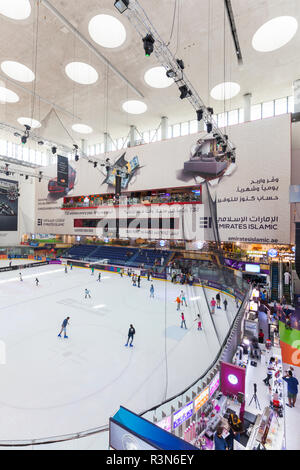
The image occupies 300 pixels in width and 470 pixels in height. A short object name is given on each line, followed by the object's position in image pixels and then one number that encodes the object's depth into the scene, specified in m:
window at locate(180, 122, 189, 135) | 24.27
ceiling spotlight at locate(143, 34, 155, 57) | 5.99
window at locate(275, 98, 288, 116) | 19.23
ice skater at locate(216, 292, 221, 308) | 13.48
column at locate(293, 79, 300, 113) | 16.39
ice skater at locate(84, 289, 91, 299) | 14.64
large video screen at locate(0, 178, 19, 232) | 31.38
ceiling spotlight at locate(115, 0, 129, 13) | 5.03
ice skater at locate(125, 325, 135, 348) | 8.41
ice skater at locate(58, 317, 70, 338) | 8.91
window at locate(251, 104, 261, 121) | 20.51
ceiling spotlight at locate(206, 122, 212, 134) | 10.50
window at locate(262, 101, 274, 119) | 19.89
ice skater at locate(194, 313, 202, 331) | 10.20
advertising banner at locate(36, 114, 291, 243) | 15.97
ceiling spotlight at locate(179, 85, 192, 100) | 8.13
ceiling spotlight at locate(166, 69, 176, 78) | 7.46
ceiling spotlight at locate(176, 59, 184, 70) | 7.33
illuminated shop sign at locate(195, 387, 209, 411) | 4.77
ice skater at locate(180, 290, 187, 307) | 13.72
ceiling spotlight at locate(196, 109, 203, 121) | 9.47
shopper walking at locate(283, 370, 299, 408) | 5.75
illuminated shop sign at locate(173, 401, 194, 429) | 4.15
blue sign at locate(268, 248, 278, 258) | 16.77
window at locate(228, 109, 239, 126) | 21.50
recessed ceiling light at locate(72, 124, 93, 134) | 24.16
